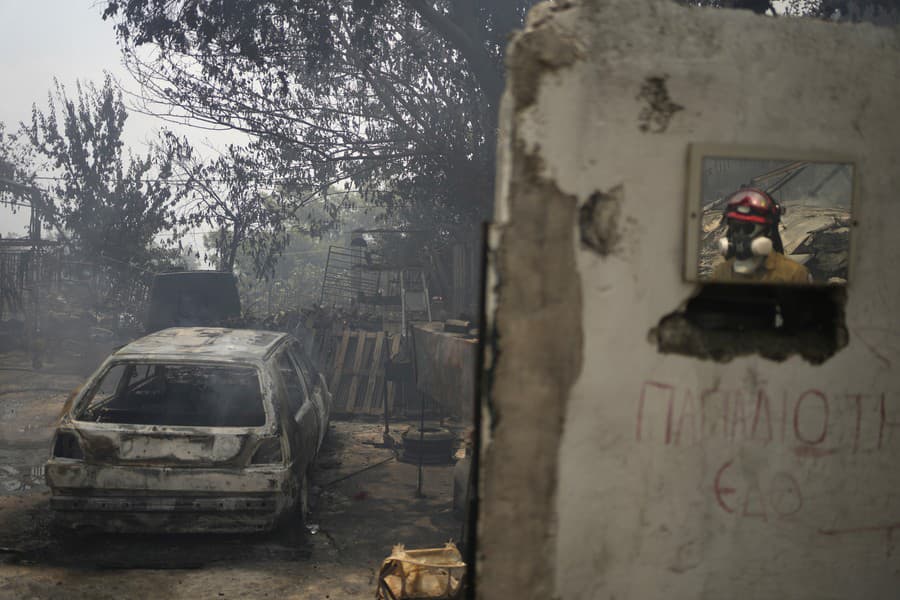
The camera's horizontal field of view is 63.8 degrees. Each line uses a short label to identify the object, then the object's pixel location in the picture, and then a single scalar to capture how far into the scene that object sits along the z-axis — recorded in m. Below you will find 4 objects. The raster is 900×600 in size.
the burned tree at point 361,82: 10.85
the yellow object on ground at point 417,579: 3.96
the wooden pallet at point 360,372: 11.26
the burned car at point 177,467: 4.93
